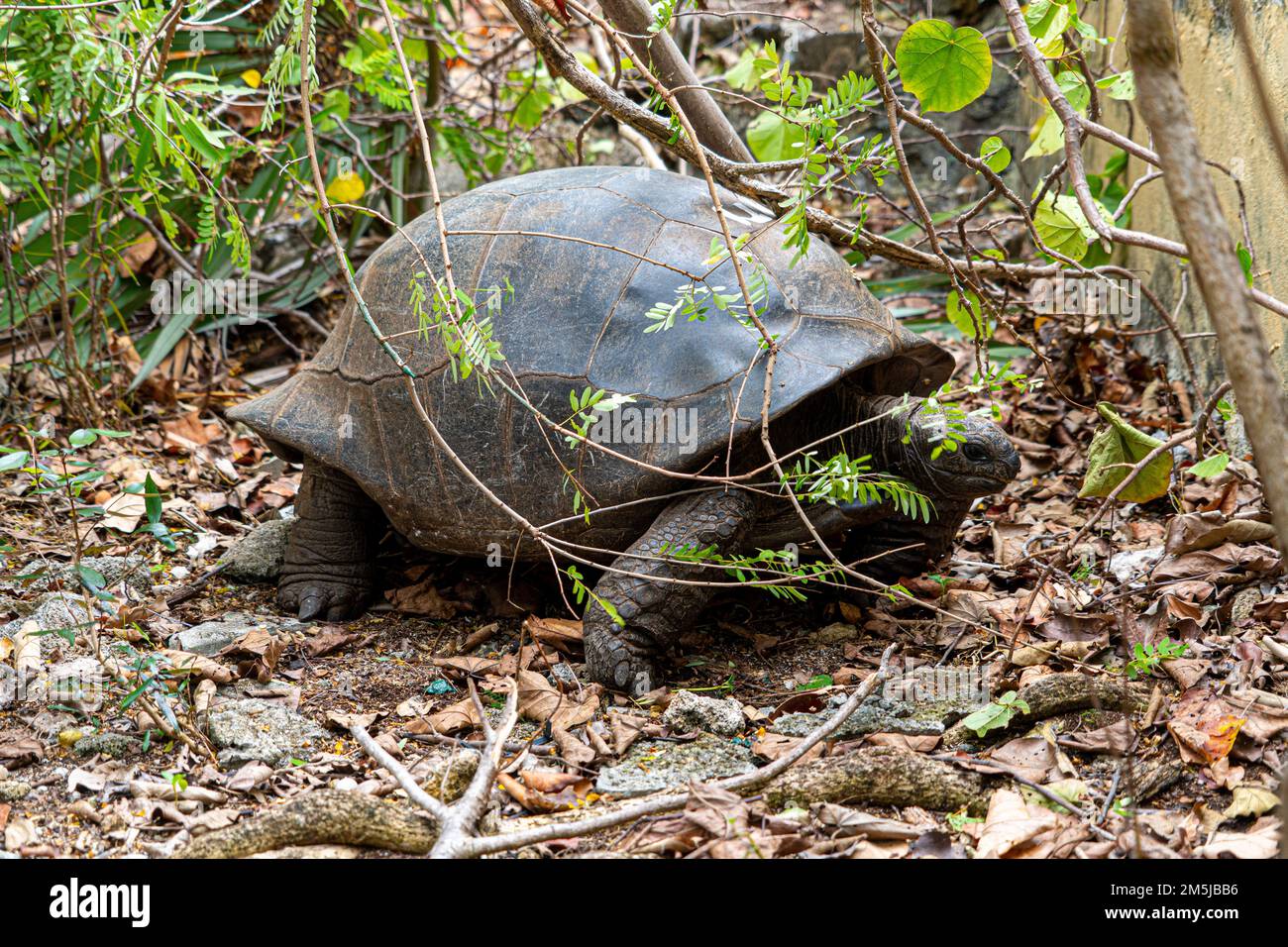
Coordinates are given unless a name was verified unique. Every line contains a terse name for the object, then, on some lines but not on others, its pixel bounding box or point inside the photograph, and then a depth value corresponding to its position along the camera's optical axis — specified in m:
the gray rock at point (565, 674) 3.94
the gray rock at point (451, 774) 3.13
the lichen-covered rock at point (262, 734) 3.38
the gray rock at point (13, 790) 3.06
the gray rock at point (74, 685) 3.51
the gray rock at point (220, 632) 4.09
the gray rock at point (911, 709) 3.44
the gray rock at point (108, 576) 4.33
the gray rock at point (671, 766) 3.19
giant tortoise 3.97
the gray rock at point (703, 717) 3.54
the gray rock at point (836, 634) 4.32
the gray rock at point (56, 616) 3.95
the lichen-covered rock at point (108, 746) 3.30
